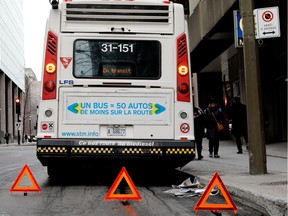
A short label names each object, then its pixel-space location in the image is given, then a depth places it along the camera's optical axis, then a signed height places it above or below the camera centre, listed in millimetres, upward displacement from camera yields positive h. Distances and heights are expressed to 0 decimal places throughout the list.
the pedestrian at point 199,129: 13906 -32
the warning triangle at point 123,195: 6789 -947
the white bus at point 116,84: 8484 +850
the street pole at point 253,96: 8914 +588
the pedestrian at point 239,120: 15477 +227
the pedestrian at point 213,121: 14021 +195
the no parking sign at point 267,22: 8844 +1982
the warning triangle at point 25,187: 7844 -916
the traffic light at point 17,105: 43512 +2604
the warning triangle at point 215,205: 5836 -963
